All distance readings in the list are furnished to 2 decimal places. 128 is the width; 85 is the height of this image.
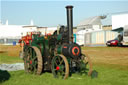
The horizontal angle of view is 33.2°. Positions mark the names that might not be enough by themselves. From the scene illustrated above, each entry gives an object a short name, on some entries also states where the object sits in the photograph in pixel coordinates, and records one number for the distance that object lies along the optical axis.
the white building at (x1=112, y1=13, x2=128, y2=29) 42.90
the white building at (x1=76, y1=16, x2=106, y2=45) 68.23
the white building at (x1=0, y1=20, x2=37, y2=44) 63.73
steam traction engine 8.19
